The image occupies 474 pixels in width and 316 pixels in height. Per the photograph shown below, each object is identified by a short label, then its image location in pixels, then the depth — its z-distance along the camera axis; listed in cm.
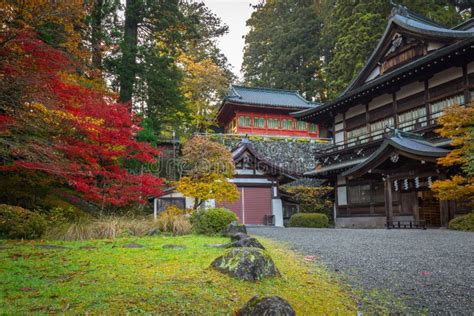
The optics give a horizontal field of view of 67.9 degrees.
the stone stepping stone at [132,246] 754
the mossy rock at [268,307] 326
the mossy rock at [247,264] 471
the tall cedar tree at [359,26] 2723
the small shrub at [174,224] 1158
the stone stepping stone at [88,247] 722
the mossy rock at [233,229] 1052
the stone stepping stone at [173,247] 748
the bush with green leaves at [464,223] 1163
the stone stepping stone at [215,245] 767
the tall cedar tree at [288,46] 3956
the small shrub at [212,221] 1135
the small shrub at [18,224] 883
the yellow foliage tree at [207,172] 1470
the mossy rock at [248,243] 686
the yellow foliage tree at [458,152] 1163
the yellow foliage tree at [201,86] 3366
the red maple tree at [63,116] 687
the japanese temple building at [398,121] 1455
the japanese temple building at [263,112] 3143
